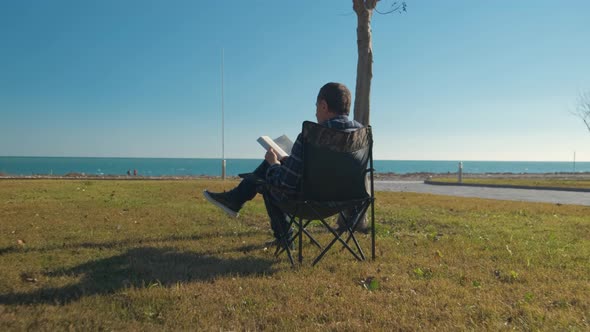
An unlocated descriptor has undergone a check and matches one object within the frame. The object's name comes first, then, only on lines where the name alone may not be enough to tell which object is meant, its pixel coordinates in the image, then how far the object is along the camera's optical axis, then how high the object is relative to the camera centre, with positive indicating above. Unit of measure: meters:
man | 3.65 -0.04
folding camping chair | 3.51 -0.06
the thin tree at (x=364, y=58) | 5.98 +1.54
